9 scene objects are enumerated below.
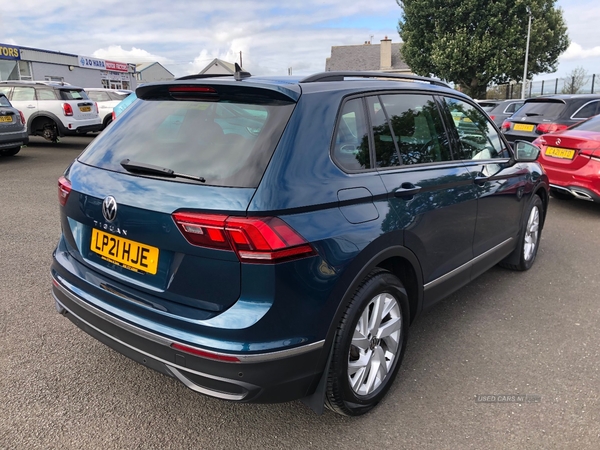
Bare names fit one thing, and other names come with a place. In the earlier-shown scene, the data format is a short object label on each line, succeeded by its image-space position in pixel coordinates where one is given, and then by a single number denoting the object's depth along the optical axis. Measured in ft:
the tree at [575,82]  98.68
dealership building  86.94
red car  20.39
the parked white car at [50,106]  44.62
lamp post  89.91
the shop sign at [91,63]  106.01
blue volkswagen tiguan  6.48
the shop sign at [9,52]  83.38
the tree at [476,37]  93.20
